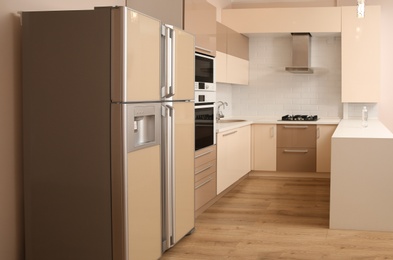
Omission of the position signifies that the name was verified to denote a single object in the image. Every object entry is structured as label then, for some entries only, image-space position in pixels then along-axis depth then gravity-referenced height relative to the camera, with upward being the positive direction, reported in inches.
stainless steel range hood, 332.2 +33.9
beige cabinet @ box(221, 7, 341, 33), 320.5 +50.8
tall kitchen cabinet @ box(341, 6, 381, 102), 314.8 +30.8
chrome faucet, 321.0 +4.0
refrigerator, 137.7 -4.3
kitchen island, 205.9 -23.6
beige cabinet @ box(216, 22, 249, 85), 285.4 +29.3
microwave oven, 222.7 +15.7
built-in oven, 221.1 -2.2
